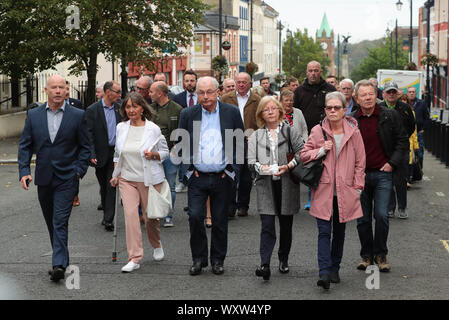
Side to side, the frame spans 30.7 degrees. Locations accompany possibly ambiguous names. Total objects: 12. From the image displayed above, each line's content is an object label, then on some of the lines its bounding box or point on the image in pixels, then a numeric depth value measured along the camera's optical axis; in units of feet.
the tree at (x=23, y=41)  85.87
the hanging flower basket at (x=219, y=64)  139.74
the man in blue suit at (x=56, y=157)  25.55
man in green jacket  36.29
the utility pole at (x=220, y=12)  145.96
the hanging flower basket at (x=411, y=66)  76.86
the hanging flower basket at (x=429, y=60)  159.72
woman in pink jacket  24.38
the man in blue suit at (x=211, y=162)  26.37
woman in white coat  27.20
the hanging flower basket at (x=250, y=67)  109.19
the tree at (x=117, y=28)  86.90
